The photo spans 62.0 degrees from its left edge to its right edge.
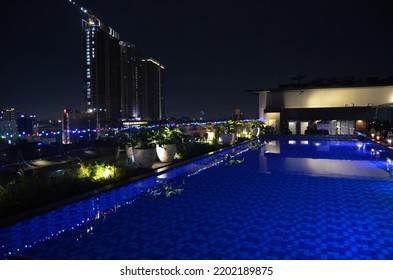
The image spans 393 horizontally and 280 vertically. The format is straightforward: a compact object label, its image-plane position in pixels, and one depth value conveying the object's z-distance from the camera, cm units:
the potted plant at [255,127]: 2445
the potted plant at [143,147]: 965
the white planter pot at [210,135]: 1804
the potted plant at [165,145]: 1101
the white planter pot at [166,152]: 1112
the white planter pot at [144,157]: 964
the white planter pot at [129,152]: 1138
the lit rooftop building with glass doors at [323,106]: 2689
